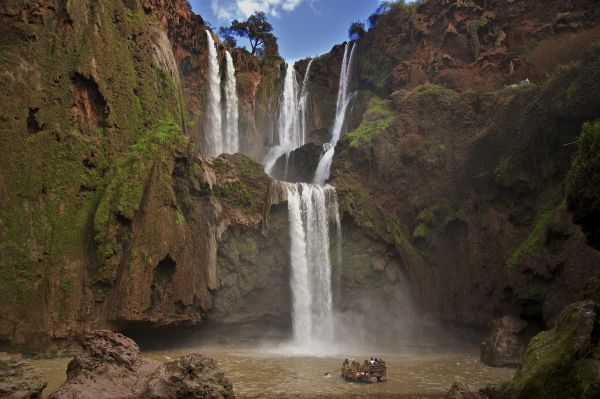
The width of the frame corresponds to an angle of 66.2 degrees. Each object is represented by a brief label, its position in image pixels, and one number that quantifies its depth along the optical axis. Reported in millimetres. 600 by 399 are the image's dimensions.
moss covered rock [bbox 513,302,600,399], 7371
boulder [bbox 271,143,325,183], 37781
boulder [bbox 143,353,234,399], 11984
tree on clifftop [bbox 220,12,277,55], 53938
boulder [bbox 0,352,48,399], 11945
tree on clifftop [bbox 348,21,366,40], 51188
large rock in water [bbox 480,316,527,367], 20359
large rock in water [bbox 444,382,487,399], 11379
